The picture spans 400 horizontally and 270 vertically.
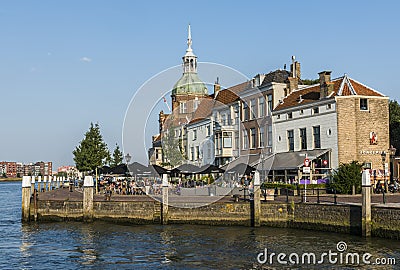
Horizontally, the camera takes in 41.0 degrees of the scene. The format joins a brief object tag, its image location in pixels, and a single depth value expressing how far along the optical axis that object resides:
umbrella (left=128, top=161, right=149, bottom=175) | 47.69
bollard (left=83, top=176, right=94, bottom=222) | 35.44
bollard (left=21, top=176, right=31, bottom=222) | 36.84
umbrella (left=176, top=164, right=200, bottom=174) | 45.42
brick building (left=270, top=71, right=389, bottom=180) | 45.81
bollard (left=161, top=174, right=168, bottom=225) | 34.28
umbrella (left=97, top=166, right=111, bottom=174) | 48.56
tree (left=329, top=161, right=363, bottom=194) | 40.91
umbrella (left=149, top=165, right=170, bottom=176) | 44.00
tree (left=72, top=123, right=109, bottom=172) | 66.06
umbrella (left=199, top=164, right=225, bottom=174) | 43.47
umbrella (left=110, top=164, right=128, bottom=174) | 47.89
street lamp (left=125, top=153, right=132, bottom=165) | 42.03
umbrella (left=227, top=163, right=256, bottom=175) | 44.97
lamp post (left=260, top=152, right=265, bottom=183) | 49.59
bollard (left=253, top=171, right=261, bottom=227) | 32.72
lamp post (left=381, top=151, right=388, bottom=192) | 42.89
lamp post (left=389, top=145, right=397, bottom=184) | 46.42
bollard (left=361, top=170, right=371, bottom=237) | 27.14
